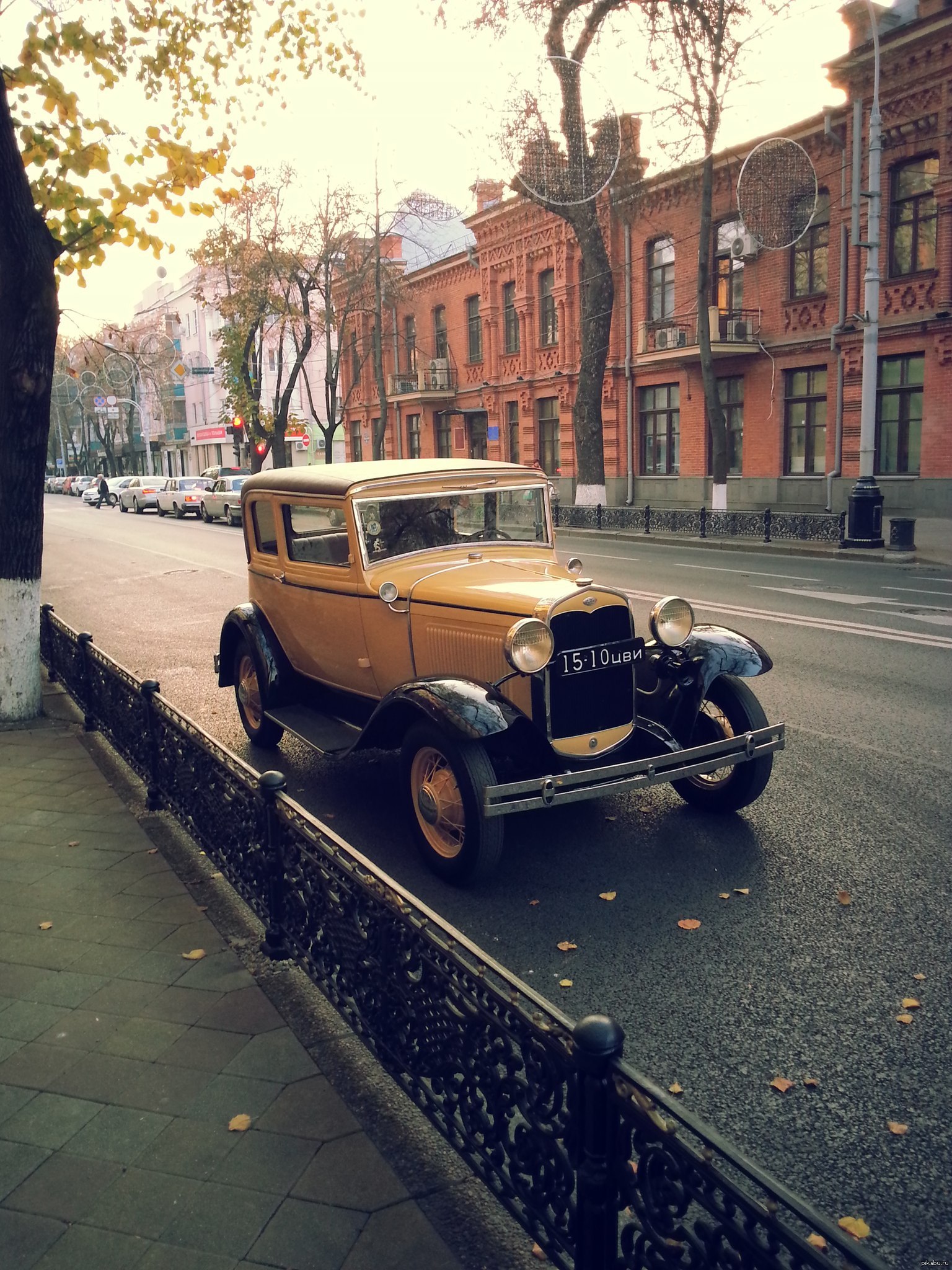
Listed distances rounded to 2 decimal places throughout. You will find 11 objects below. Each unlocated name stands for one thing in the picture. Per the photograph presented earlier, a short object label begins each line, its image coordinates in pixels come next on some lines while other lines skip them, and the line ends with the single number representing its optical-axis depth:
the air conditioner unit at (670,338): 28.30
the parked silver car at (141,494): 43.88
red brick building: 22.17
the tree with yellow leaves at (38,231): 7.57
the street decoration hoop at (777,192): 20.55
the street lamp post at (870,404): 18.16
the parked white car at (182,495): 38.69
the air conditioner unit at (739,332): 26.41
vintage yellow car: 4.92
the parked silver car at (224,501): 34.06
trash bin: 17.88
